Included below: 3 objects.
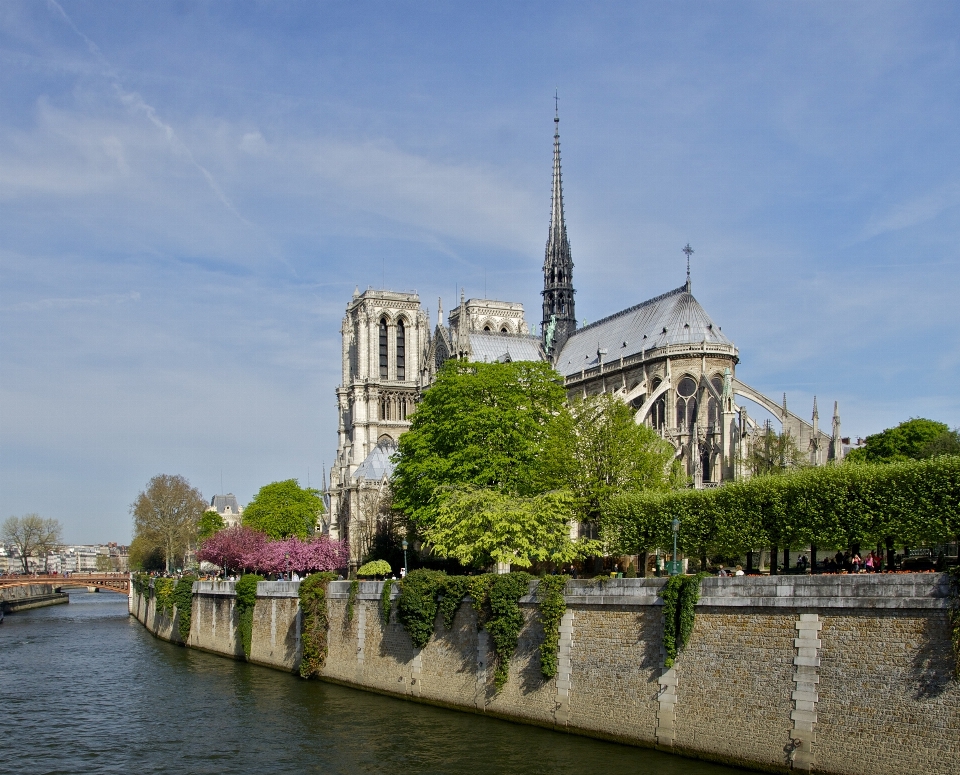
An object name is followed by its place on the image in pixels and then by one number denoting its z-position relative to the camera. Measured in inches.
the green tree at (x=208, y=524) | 4500.0
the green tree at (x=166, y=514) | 4365.2
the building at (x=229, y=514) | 6889.8
